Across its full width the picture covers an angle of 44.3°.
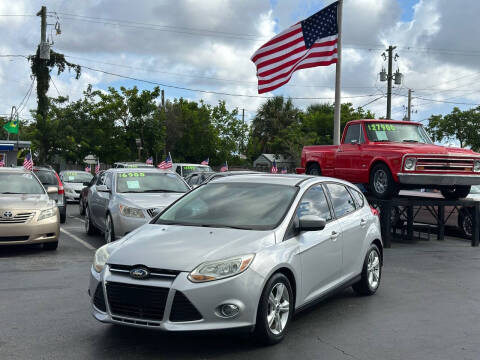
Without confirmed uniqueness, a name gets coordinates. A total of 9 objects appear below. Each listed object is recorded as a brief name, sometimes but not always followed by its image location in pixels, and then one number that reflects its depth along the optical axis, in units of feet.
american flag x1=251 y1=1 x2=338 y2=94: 54.75
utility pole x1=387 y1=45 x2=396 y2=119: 125.42
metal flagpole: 56.54
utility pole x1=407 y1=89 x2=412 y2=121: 168.24
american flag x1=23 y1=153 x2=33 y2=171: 76.39
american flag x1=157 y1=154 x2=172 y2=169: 79.65
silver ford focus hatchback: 15.69
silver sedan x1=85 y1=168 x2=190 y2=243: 33.99
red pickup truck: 39.63
